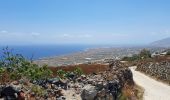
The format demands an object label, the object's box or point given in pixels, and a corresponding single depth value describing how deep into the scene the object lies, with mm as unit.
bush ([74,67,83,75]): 10296
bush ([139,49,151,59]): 30770
